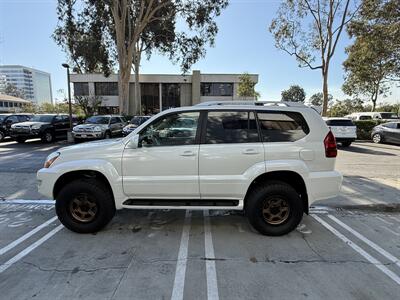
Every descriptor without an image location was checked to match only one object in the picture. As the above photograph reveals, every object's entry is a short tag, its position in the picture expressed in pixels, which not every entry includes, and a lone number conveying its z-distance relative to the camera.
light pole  16.85
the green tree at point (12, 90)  95.05
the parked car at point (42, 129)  15.31
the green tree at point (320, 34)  19.28
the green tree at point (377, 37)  17.94
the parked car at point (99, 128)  15.38
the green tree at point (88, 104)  31.75
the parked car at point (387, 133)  15.69
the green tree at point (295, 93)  97.80
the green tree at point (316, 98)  100.06
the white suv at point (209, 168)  3.86
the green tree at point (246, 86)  39.12
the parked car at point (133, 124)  16.09
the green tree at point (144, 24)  21.47
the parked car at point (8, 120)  17.04
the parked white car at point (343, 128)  14.32
